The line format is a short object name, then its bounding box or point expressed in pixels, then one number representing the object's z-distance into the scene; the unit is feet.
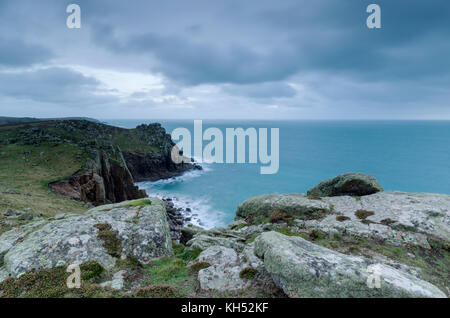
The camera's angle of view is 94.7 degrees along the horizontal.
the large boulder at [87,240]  35.28
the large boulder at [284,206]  68.69
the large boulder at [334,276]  24.47
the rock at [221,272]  32.32
